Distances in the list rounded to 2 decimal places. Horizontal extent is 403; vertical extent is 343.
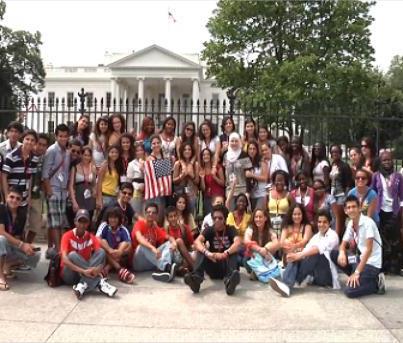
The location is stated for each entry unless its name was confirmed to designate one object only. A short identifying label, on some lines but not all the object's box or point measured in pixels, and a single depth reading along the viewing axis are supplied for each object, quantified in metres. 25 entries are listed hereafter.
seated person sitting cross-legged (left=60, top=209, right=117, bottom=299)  5.89
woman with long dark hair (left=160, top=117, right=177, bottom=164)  8.27
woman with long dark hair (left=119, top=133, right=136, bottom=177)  7.73
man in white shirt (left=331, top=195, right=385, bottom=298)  6.00
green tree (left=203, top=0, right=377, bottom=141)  29.27
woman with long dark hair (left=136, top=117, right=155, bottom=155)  8.53
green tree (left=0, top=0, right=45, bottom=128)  41.02
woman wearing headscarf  7.86
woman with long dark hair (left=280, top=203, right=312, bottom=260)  6.57
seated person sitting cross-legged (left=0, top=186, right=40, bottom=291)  6.08
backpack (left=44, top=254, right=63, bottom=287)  6.11
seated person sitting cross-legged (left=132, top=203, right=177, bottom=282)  6.64
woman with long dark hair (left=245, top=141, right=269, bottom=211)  7.93
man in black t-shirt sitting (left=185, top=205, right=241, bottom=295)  6.26
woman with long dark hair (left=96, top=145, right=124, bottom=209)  7.51
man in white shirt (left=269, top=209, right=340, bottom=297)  6.17
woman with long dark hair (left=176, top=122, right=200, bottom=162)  8.00
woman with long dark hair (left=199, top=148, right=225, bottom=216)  7.93
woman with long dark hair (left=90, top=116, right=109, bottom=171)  8.01
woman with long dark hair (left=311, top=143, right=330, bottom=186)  8.42
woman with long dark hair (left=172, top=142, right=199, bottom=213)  7.80
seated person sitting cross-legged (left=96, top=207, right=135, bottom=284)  6.49
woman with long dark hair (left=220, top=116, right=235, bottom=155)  8.56
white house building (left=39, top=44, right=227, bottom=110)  63.97
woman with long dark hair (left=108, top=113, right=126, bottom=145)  8.17
